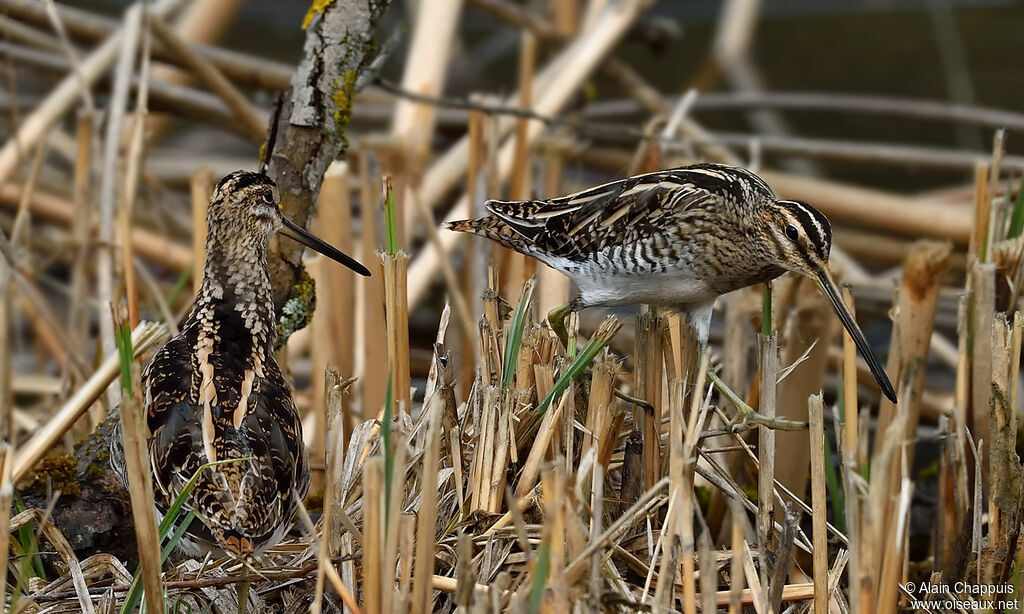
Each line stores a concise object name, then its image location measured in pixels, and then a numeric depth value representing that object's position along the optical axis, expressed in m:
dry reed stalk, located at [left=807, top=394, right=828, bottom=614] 4.96
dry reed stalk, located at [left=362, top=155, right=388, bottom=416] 8.37
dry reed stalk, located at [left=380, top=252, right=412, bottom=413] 5.30
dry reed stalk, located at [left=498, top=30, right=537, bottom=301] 9.70
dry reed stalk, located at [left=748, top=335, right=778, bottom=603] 5.54
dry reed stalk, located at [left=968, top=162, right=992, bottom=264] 7.02
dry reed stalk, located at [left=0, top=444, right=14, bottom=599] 4.41
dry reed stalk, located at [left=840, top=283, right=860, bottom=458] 5.36
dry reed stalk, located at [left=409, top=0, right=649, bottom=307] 10.16
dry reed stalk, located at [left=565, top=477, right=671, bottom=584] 4.54
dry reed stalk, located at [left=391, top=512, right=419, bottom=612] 4.63
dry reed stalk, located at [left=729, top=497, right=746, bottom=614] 4.27
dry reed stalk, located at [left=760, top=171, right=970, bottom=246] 11.34
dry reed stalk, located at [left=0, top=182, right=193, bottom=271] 11.67
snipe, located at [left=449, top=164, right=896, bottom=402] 6.60
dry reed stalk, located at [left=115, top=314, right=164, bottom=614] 4.36
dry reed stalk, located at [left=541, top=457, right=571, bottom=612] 4.18
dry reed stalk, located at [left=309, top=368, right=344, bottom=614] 4.70
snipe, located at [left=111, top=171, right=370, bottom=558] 5.49
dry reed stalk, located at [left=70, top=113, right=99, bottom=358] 9.21
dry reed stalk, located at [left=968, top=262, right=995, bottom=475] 6.48
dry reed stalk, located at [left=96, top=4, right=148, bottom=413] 8.65
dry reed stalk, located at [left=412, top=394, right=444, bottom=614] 4.36
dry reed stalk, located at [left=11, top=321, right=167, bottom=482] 4.92
